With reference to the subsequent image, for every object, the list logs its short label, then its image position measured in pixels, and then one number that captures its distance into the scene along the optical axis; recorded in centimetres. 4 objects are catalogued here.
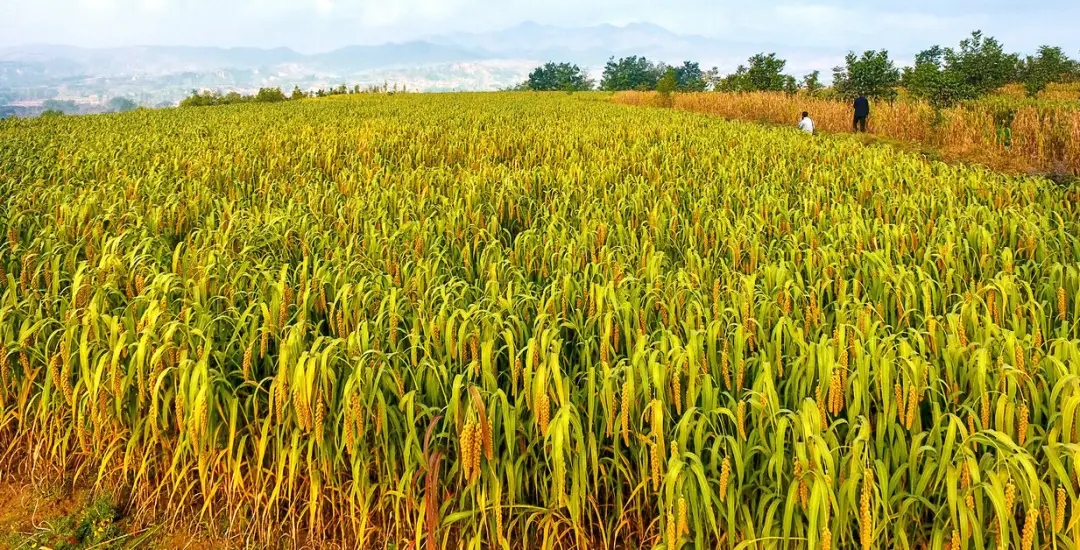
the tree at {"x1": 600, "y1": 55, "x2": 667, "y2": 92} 8559
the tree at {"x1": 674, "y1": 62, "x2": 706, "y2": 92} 12160
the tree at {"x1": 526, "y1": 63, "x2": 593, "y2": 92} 9638
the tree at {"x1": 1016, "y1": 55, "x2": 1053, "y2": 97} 3425
